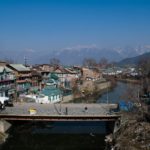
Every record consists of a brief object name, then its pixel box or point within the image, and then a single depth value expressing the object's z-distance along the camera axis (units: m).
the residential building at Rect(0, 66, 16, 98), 44.69
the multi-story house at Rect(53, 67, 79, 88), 61.91
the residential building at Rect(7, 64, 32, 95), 50.47
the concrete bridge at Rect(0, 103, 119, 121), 28.36
